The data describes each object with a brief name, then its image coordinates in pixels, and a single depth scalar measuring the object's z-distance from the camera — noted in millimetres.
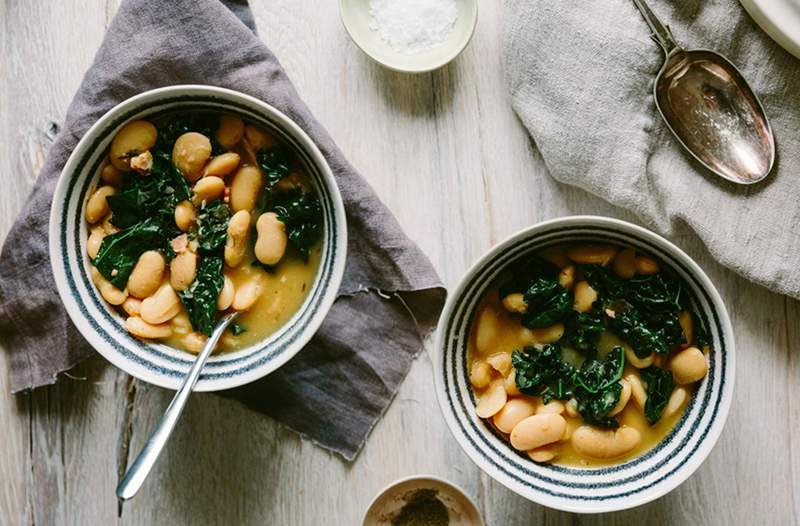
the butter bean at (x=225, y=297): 686
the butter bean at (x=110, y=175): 695
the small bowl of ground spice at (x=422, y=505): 718
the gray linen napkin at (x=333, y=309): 720
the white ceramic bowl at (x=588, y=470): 681
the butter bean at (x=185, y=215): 693
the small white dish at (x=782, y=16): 701
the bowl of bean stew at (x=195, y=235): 684
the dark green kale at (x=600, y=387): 690
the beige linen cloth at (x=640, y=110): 723
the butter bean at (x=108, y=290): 692
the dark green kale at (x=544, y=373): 696
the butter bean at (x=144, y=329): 687
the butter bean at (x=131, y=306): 694
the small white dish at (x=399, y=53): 732
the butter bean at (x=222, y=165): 695
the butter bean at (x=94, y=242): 692
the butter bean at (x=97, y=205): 691
